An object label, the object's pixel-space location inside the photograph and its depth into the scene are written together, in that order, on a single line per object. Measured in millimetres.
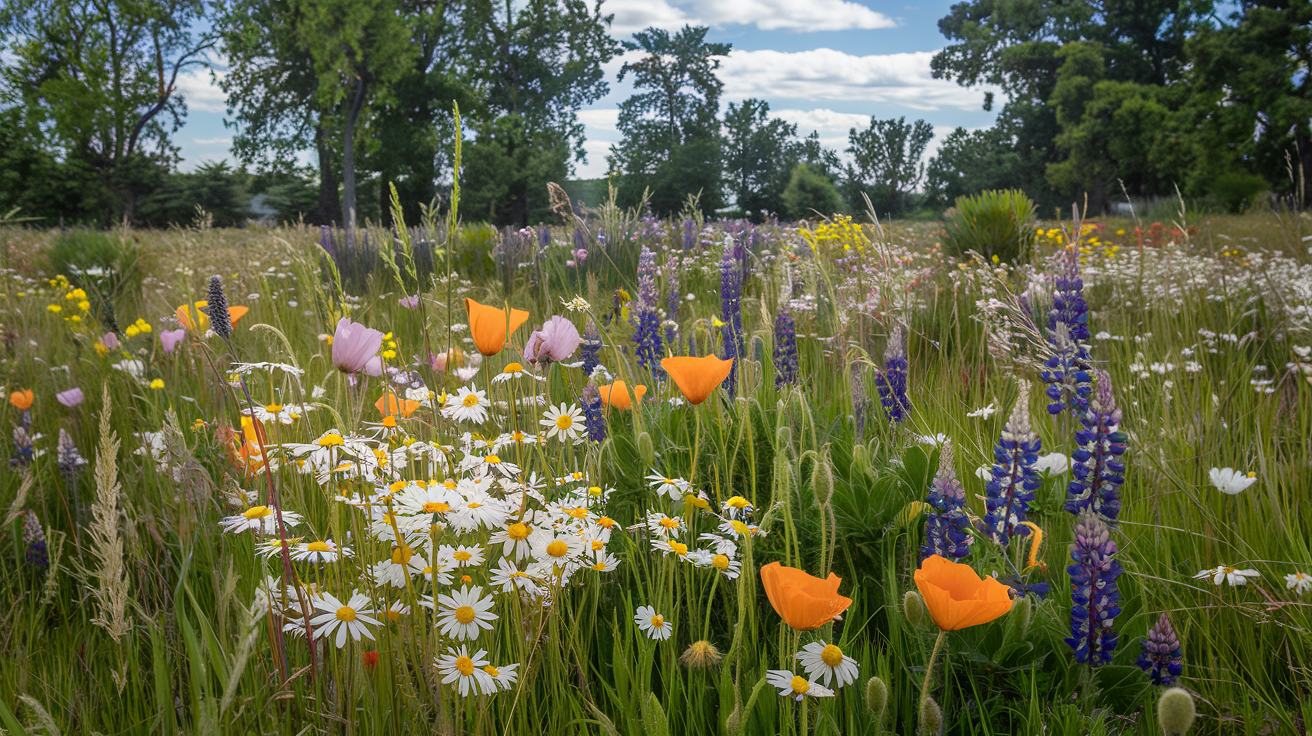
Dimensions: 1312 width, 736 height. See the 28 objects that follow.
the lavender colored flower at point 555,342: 1484
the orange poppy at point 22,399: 2318
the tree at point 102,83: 27703
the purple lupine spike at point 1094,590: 1082
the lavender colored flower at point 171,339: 2705
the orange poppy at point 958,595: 821
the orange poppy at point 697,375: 1355
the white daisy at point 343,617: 981
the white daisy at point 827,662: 927
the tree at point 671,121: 40656
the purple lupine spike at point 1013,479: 1196
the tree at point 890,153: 49281
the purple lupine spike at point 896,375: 1947
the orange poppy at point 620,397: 1826
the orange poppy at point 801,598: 856
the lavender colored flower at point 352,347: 1280
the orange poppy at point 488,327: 1384
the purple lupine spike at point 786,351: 2502
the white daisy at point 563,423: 1465
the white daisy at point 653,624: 1111
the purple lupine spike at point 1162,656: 1112
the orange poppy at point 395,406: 1547
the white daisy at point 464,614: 1022
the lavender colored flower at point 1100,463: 1195
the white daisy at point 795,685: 872
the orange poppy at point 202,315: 1919
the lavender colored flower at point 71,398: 2623
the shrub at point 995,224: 6980
